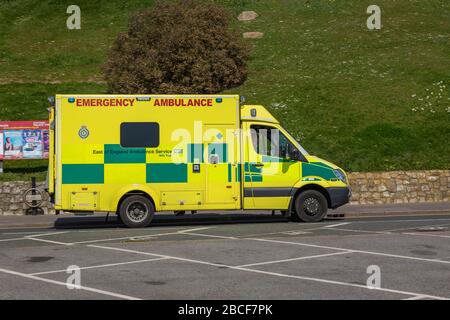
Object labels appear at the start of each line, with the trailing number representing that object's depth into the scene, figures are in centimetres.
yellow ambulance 1803
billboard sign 2497
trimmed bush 3150
